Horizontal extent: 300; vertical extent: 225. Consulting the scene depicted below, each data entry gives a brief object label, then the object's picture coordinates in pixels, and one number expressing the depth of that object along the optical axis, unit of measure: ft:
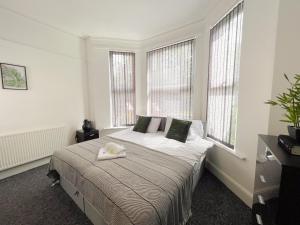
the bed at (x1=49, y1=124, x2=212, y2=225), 3.24
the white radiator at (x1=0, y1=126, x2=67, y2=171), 7.27
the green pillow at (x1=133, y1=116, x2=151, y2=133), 9.48
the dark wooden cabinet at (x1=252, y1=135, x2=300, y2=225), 2.42
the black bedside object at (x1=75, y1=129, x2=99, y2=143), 10.37
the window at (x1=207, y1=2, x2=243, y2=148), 6.16
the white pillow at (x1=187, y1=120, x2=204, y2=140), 7.83
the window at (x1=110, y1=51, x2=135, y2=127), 11.70
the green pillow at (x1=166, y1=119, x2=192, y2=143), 7.51
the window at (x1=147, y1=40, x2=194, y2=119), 9.70
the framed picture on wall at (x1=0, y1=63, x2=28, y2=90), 7.32
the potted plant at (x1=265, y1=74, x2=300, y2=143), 2.93
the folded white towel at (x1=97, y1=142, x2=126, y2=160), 5.31
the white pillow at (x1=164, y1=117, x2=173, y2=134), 8.81
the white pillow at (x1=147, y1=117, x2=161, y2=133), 9.48
